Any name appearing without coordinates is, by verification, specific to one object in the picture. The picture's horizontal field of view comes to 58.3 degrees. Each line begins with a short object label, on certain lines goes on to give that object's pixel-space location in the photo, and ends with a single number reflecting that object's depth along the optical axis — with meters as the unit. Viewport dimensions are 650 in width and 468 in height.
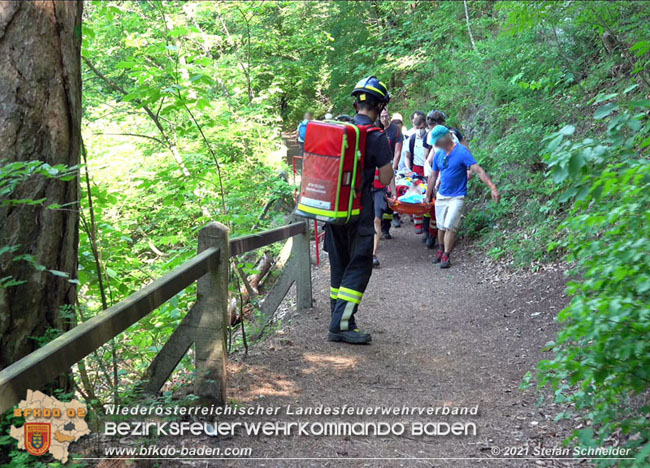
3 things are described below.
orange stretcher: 10.43
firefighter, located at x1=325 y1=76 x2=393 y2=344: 5.68
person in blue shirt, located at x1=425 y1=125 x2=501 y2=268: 9.16
